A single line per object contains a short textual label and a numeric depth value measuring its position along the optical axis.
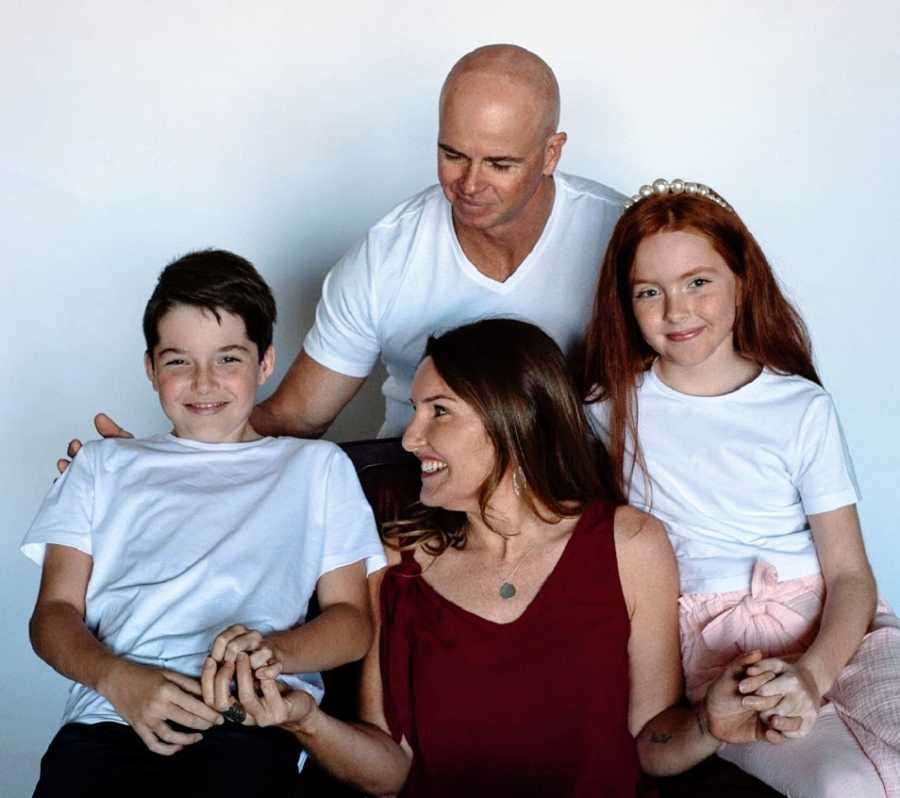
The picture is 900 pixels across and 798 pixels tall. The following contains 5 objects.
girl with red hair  2.32
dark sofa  2.17
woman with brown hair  2.19
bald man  2.54
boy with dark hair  2.05
